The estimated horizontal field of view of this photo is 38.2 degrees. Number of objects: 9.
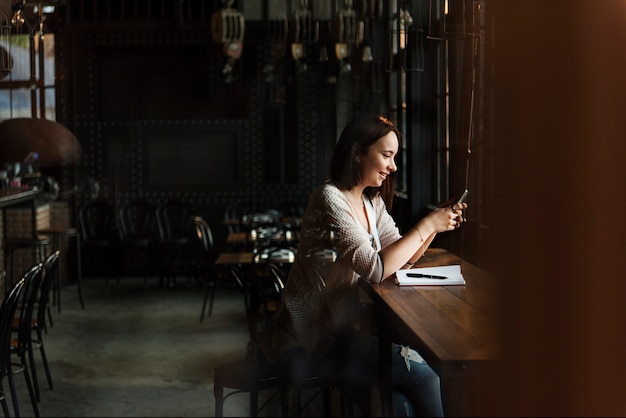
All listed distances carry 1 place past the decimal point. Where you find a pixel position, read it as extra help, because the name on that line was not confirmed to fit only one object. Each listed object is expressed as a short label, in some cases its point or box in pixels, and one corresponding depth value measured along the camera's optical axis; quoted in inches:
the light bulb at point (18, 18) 147.7
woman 95.4
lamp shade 387.9
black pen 114.7
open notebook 96.3
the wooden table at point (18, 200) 295.4
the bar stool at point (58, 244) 361.3
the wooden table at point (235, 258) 259.4
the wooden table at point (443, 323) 29.8
